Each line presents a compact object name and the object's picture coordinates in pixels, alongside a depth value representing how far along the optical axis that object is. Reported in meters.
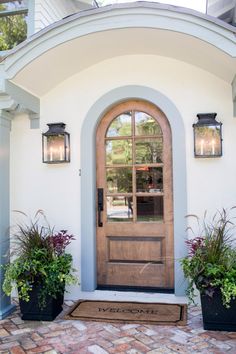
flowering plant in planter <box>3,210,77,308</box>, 3.16
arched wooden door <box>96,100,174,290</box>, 3.76
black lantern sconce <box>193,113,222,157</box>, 3.46
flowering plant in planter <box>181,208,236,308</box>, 2.82
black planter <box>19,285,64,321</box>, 3.22
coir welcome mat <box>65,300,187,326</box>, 3.15
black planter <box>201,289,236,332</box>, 2.89
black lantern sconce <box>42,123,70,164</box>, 3.82
